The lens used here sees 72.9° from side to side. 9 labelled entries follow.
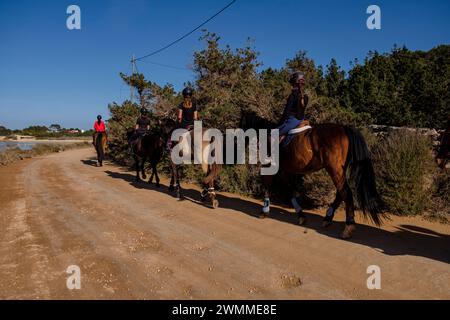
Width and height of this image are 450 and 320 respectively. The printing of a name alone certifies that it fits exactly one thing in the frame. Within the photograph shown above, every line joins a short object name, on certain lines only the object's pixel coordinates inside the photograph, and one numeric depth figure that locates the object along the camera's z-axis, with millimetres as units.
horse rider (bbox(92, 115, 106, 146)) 15841
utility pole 21481
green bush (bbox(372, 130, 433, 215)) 6312
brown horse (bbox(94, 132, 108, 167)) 15938
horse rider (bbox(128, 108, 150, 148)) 11328
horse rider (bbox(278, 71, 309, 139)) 5822
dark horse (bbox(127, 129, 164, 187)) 10445
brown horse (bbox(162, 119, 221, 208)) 7254
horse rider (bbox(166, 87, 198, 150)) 8133
